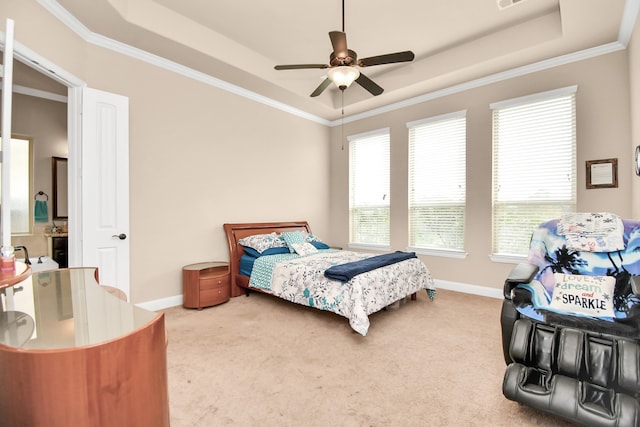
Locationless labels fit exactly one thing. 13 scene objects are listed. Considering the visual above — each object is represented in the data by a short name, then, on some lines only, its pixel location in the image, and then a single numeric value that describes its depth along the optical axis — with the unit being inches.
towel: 167.6
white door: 117.1
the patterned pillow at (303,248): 169.2
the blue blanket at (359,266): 116.0
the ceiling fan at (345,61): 98.9
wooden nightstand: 143.8
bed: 115.1
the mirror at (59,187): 174.6
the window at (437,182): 176.4
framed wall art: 129.9
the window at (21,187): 150.6
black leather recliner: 59.2
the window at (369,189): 211.2
